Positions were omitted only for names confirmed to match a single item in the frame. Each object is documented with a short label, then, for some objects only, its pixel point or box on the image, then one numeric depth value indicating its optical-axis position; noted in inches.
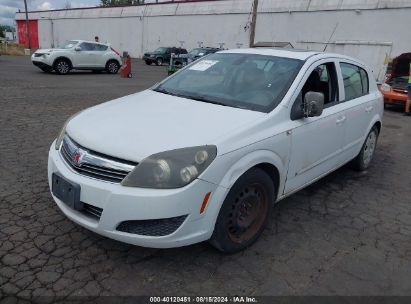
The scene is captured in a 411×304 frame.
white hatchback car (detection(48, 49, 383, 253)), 99.0
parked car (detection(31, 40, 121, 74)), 642.2
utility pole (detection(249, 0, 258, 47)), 933.7
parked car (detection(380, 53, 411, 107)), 440.5
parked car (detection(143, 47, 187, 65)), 1160.8
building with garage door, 860.6
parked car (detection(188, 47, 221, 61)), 871.9
